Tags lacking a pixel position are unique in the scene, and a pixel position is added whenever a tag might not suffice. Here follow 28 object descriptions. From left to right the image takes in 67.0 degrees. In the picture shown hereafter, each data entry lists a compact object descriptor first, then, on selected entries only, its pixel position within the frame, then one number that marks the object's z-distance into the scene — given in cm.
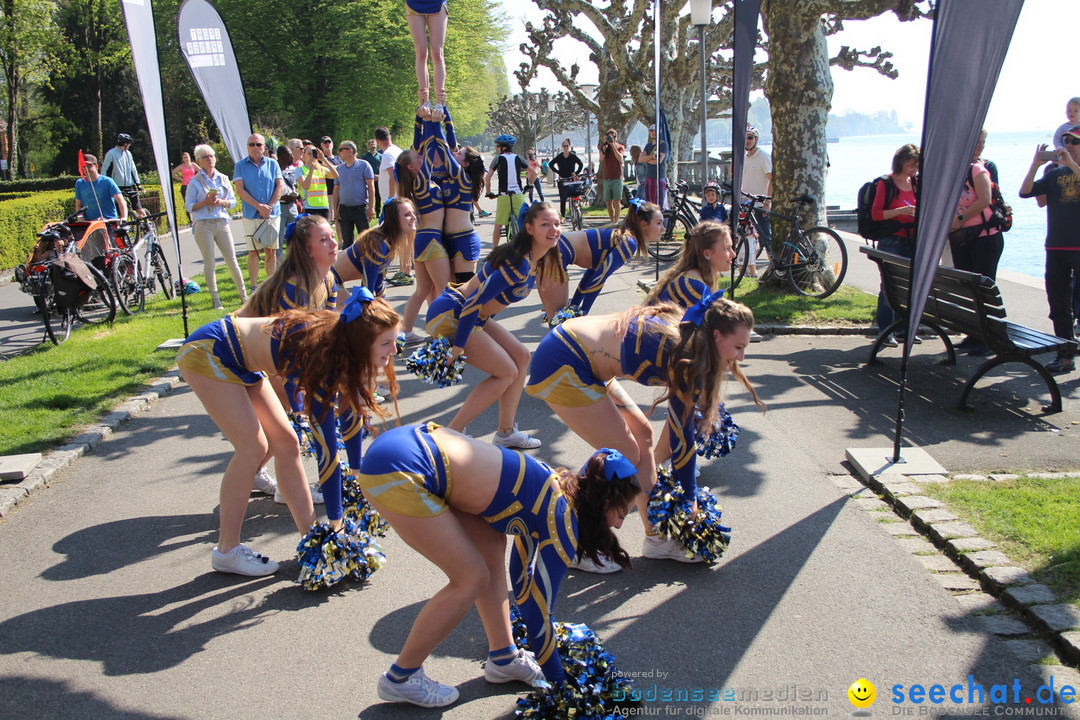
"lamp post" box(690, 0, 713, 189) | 1331
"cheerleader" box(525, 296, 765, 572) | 377
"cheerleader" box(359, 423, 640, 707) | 288
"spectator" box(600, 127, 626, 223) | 1856
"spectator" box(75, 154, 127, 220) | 1178
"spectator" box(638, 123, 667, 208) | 1419
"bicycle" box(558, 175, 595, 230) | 1817
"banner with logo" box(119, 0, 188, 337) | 786
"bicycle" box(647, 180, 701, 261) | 1455
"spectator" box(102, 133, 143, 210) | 1544
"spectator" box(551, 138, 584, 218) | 1945
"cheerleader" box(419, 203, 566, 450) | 532
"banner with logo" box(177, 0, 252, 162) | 943
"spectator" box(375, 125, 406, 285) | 1286
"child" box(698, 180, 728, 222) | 1177
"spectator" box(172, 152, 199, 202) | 1961
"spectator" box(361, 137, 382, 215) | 1680
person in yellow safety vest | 1427
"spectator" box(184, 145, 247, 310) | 1066
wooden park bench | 631
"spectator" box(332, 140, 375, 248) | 1293
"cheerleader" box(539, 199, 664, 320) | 621
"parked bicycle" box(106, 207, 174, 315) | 1095
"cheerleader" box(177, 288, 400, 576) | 352
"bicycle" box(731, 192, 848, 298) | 1067
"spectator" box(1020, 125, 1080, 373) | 760
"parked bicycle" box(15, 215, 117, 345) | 967
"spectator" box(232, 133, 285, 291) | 1076
